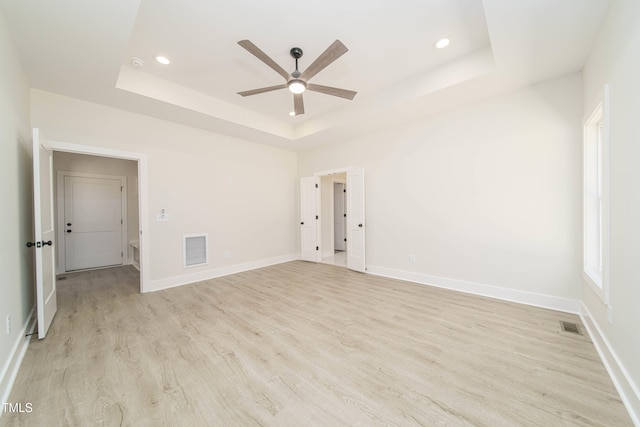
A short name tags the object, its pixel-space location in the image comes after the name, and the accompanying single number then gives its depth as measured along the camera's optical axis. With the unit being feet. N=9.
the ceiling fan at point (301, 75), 6.81
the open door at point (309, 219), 18.57
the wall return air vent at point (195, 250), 13.83
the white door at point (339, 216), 24.98
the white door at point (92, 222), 16.37
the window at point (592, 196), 8.20
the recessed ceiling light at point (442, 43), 8.51
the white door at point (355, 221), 15.44
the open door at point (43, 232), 7.45
